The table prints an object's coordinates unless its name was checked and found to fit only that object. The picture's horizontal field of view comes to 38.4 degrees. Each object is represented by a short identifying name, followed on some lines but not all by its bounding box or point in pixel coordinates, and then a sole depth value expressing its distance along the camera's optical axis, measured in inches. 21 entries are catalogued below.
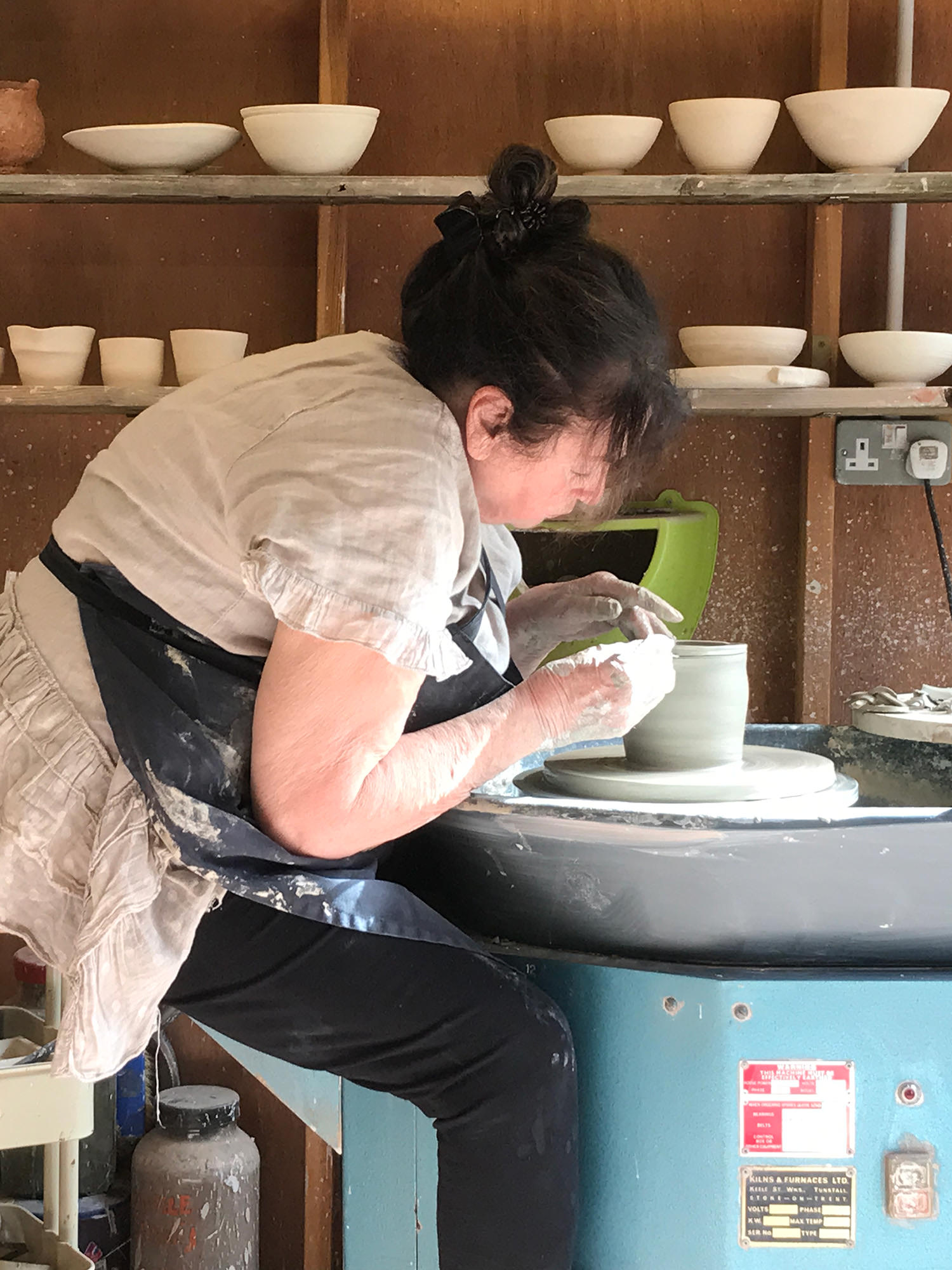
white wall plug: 88.4
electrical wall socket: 89.2
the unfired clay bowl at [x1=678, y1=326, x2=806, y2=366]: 80.8
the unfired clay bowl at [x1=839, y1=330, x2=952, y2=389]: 80.7
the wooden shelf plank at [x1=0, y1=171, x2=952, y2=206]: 80.1
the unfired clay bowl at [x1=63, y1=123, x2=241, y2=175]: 81.4
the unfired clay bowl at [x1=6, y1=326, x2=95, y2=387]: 84.1
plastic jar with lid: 86.4
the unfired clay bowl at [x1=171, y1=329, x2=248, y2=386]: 83.5
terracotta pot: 84.2
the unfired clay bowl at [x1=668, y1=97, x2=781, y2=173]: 79.6
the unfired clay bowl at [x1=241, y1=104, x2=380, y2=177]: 80.1
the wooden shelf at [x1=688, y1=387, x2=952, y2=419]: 80.6
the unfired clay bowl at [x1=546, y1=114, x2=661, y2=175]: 80.0
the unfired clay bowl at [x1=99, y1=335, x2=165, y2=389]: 83.9
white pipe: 89.0
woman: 43.3
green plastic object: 88.8
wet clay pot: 53.6
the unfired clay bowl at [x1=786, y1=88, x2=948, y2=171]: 78.3
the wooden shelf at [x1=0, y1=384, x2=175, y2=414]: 83.4
